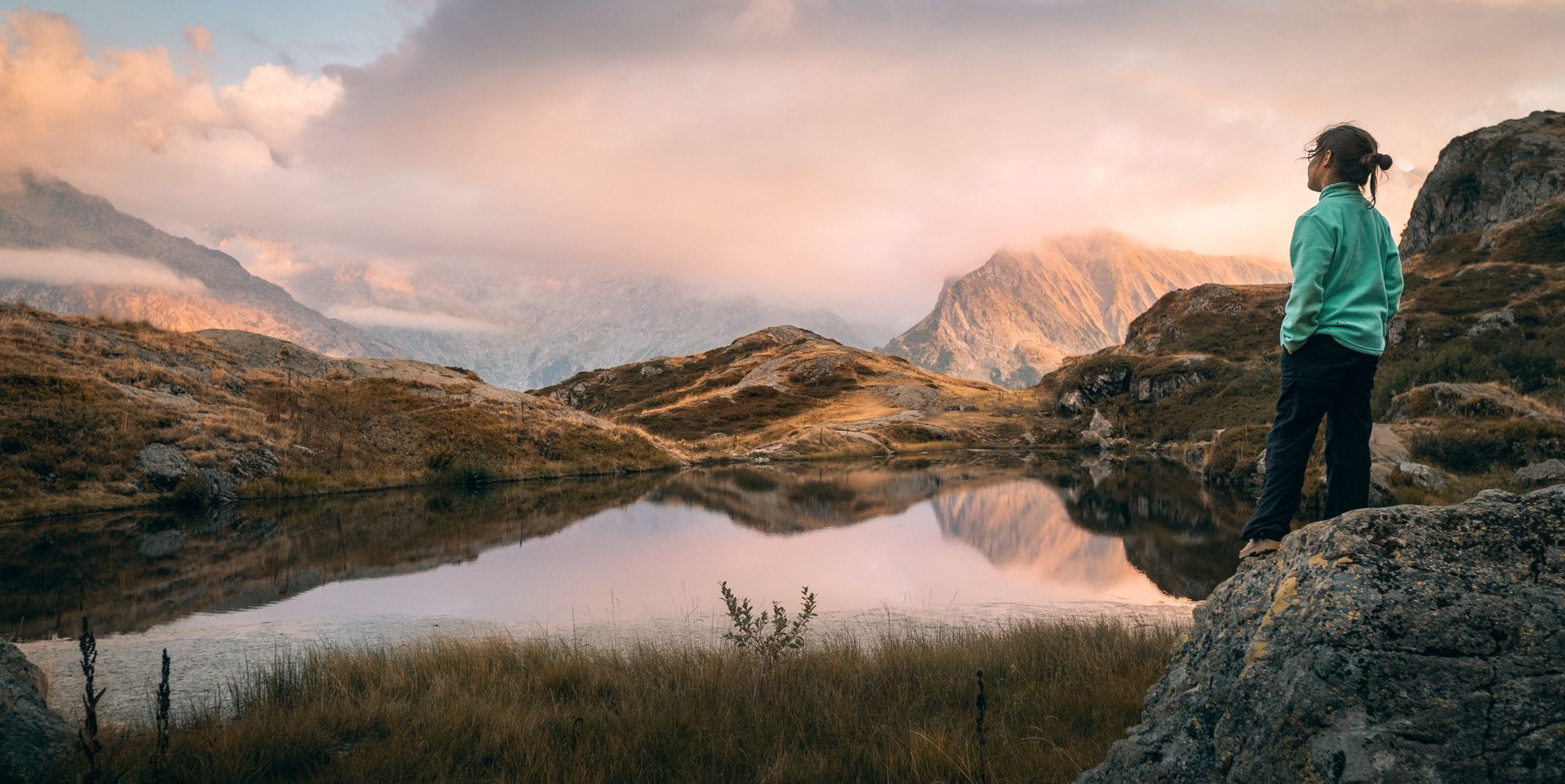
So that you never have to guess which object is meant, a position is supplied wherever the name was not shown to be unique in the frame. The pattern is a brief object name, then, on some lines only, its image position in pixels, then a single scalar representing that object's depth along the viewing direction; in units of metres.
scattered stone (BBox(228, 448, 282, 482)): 26.47
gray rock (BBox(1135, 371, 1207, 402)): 69.19
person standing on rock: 4.77
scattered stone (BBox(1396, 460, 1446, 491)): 19.19
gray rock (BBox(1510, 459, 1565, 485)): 17.04
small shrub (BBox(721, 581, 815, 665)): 7.06
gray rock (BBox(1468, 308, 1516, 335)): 41.91
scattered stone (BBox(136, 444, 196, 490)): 24.08
